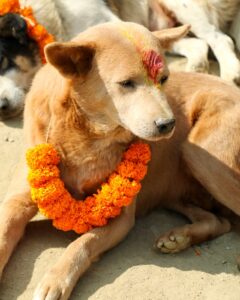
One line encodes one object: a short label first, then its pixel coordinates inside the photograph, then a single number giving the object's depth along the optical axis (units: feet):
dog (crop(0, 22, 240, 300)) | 10.78
